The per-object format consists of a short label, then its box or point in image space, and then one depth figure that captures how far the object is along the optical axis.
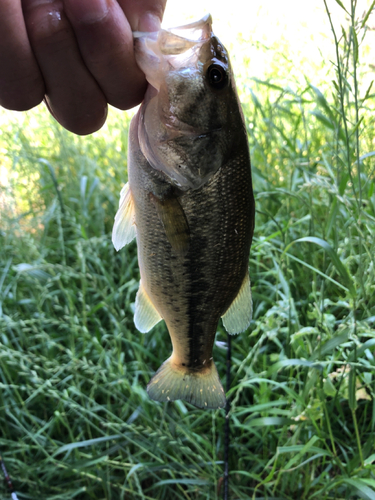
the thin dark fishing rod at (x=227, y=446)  0.26
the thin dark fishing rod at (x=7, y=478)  0.28
